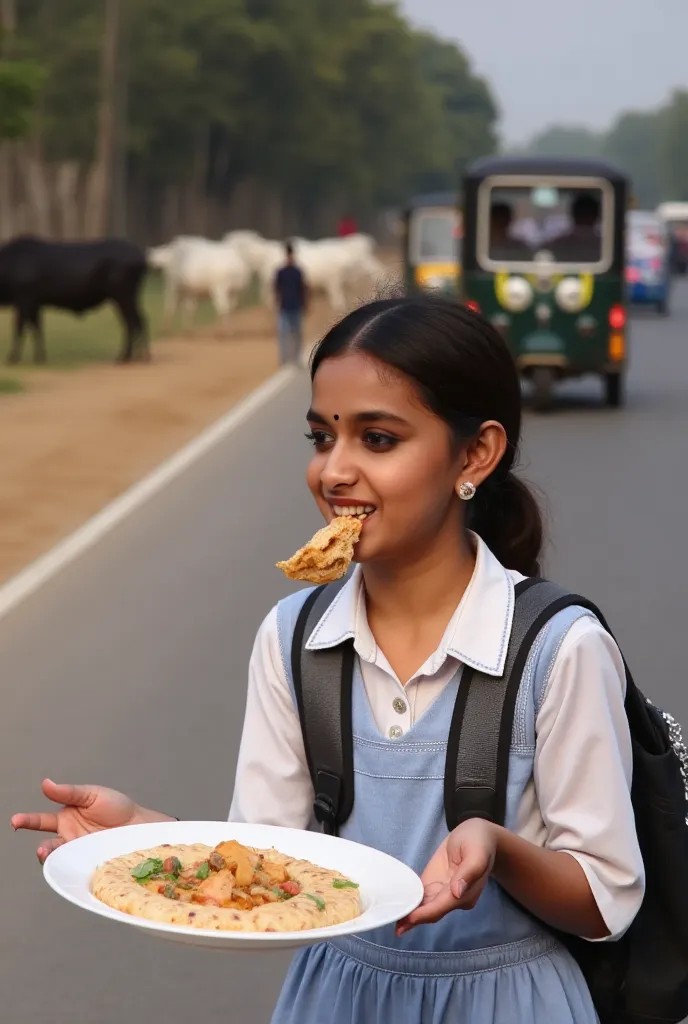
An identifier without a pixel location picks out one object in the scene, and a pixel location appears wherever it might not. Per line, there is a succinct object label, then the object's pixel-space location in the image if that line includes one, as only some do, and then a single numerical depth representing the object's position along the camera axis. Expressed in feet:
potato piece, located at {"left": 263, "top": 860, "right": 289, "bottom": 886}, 9.16
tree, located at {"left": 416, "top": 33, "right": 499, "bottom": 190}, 497.46
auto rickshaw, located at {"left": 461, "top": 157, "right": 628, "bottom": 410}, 71.31
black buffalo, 100.53
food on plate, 8.70
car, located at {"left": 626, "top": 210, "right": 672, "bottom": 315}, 135.03
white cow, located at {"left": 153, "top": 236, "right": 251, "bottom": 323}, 127.24
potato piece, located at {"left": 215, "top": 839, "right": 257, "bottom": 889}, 9.03
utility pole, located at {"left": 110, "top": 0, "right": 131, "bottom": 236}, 196.95
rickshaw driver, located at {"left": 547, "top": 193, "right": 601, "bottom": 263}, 72.33
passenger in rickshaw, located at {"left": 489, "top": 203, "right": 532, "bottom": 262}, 72.59
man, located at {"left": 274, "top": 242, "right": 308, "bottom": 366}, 97.35
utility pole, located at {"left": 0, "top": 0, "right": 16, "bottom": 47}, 182.50
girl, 9.29
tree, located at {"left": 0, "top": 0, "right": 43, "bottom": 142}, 87.04
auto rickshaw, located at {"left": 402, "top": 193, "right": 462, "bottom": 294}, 116.67
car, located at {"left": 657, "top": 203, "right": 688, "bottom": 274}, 213.46
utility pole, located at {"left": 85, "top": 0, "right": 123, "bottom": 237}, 190.29
